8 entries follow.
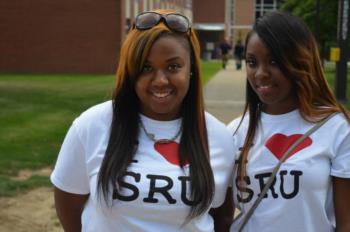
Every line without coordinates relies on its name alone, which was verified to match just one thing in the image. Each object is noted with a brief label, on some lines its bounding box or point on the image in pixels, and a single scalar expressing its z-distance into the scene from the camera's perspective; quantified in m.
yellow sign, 14.78
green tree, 25.95
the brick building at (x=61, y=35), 29.23
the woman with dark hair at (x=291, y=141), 2.30
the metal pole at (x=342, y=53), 14.58
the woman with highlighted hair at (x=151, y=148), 2.23
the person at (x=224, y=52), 35.44
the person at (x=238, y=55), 33.56
